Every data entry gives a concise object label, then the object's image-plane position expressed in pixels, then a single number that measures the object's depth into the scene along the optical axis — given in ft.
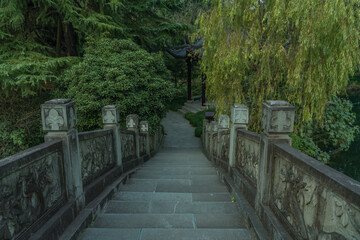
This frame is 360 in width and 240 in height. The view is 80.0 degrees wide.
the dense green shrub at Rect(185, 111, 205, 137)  47.93
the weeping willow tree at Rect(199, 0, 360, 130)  15.88
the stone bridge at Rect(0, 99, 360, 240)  5.71
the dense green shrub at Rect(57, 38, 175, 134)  24.88
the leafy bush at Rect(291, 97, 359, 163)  23.87
